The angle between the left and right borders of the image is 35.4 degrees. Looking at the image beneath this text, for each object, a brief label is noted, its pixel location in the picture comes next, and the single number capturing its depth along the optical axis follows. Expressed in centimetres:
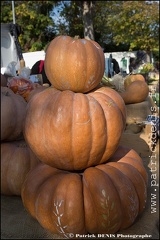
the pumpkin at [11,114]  64
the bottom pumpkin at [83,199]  114
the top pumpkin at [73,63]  120
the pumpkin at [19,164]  107
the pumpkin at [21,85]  177
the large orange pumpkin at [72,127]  118
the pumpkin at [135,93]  392
